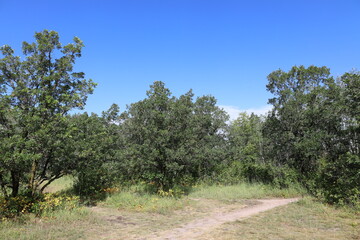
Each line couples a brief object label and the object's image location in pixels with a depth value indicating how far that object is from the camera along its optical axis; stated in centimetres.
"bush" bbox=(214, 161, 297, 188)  1512
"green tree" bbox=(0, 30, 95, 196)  847
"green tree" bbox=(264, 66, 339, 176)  1366
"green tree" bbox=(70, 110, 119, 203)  1128
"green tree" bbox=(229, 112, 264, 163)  1692
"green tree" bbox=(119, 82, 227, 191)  1208
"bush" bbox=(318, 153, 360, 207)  1003
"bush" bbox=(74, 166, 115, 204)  1372
